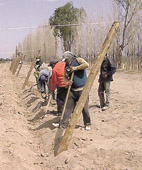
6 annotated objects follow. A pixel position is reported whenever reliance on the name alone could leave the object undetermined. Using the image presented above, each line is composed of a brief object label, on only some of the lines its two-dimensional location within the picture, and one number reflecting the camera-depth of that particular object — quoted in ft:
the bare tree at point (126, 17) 74.94
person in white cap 20.08
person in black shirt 26.84
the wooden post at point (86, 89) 15.99
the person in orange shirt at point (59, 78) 23.90
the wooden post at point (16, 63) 83.37
